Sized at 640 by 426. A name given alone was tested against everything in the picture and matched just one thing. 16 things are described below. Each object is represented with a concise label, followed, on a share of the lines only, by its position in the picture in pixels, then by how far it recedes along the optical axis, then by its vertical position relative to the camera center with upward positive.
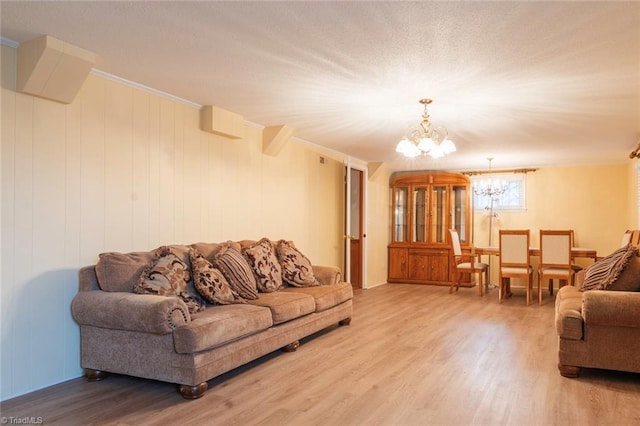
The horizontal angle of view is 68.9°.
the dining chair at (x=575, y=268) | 6.41 -0.73
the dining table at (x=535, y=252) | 6.29 -0.52
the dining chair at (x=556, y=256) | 6.07 -0.53
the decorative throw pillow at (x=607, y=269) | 3.52 -0.43
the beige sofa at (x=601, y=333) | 3.12 -0.81
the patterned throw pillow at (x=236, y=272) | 3.81 -0.47
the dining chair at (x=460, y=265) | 6.88 -0.75
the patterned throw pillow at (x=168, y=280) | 3.18 -0.45
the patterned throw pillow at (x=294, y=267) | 4.62 -0.52
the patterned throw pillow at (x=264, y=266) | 4.20 -0.46
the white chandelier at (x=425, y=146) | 3.97 +0.60
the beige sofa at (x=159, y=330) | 2.82 -0.75
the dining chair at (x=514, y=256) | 6.30 -0.55
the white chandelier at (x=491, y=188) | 8.27 +0.50
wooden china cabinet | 8.21 -0.19
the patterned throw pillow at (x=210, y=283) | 3.51 -0.51
